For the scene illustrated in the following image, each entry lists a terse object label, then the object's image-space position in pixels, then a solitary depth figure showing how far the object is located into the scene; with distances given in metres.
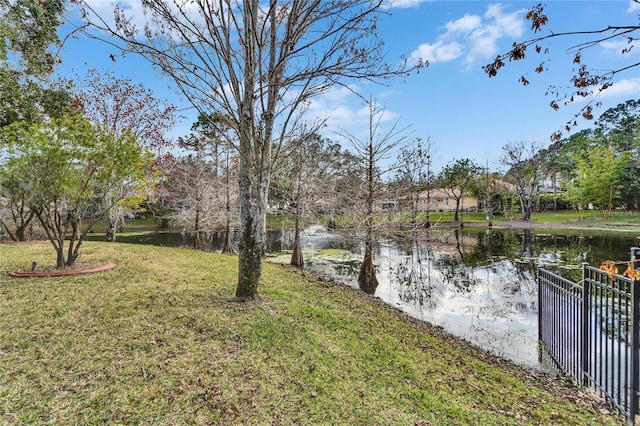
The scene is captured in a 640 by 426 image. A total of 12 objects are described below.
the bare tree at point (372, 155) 10.21
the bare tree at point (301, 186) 12.45
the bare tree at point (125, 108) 12.92
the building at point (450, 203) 40.58
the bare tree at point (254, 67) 4.55
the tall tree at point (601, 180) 31.34
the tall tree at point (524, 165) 33.62
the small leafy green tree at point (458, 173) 35.81
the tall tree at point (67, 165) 6.17
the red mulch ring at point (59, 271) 5.95
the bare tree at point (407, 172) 11.52
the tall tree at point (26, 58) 9.10
